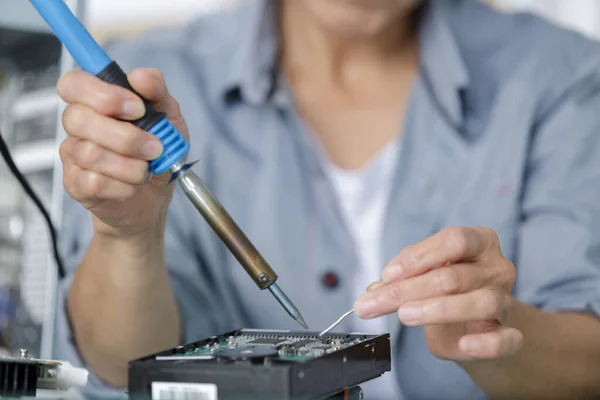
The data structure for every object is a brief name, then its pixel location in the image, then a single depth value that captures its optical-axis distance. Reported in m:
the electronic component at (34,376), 0.77
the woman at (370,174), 1.17
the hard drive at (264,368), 0.70
